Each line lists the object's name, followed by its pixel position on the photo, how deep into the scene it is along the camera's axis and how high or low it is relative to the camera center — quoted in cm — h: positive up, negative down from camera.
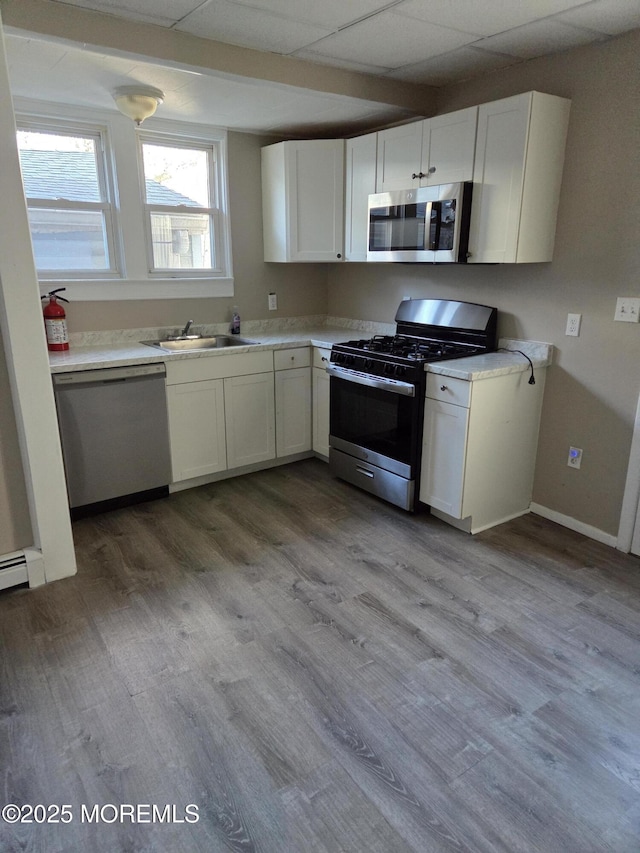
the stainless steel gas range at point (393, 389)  308 -71
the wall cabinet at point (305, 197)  379 +43
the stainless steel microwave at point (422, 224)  297 +20
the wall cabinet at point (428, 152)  294 +59
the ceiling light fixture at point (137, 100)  297 +82
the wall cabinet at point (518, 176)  269 +41
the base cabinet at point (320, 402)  383 -94
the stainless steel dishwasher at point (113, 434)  301 -94
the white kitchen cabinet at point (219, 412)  341 -93
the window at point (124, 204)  336 +35
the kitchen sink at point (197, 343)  371 -55
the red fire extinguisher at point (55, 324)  332 -37
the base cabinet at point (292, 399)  381 -92
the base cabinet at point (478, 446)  286 -94
